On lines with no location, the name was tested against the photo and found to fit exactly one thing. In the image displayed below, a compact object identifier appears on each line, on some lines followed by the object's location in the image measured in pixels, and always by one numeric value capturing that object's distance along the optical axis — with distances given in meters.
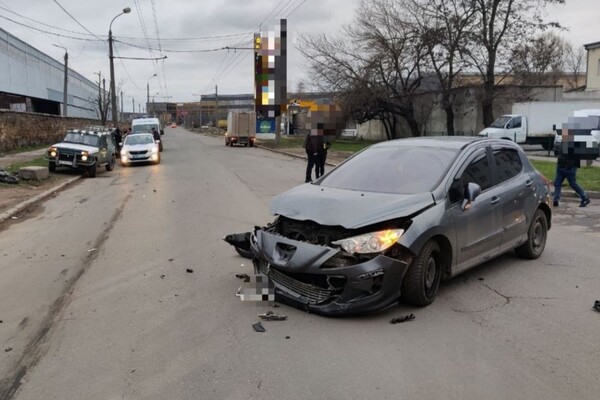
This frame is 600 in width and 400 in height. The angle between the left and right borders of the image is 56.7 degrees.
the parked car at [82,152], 19.69
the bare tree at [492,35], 33.50
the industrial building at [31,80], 46.47
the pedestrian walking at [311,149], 13.96
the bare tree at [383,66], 35.53
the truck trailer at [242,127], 44.66
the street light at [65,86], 47.75
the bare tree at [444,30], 33.56
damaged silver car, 4.77
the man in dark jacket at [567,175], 11.58
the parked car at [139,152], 25.12
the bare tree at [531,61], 34.31
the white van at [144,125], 34.72
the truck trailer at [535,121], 30.39
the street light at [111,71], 38.19
